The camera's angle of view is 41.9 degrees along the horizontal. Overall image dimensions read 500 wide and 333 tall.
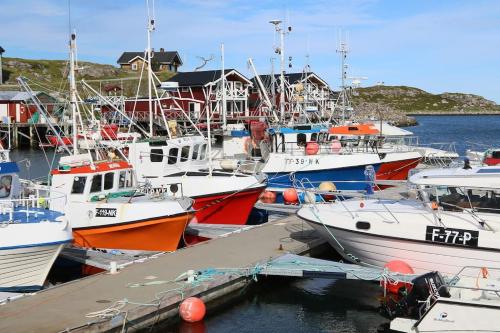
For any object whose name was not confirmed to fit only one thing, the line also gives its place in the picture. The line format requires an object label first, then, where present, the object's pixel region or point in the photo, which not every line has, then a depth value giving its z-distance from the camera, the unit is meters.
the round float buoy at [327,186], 21.33
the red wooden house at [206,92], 56.34
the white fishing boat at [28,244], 12.11
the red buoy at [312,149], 25.97
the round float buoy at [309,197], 15.43
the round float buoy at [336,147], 26.30
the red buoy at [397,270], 12.12
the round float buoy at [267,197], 24.67
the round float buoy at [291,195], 21.88
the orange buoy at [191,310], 11.42
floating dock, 10.24
